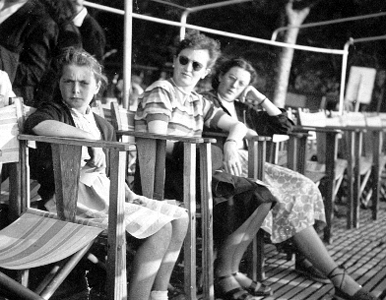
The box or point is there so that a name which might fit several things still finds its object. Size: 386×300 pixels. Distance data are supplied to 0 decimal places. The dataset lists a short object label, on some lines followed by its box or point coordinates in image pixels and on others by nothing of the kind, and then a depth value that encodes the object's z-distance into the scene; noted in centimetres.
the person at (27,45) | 330
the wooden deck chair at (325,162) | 397
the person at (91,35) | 402
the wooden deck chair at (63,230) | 216
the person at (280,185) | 313
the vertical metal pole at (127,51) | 343
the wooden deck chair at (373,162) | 525
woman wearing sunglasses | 294
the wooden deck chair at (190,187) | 269
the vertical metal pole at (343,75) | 604
